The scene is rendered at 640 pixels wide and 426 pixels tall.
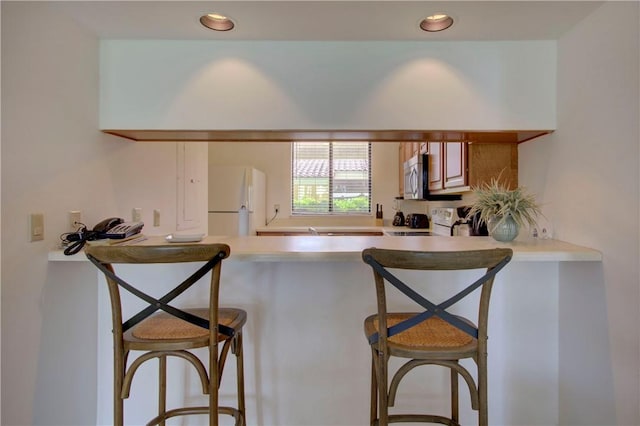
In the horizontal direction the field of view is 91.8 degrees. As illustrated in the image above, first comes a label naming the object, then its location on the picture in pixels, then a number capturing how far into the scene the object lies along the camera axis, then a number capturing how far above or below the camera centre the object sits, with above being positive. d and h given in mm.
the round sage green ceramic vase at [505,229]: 1525 -85
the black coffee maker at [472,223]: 2199 -83
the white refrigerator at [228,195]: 3830 +208
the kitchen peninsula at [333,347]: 1592 -694
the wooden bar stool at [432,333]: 907 -404
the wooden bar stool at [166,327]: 955 -426
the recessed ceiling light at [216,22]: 1407 +885
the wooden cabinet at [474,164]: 1951 +325
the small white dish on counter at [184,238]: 1528 -132
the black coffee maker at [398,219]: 4418 -103
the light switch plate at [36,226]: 1231 -58
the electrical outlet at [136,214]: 1879 -16
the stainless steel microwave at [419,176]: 3219 +379
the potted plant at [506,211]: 1515 +4
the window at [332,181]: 4883 +488
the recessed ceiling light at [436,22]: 1394 +879
